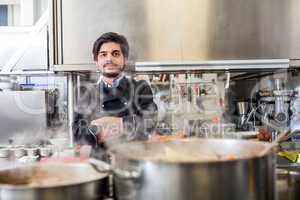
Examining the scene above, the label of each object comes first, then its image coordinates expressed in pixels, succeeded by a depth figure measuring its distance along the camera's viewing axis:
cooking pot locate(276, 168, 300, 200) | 0.64
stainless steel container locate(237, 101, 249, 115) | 1.74
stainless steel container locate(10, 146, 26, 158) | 1.67
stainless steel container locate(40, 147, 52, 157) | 1.57
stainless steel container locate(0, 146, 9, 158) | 1.70
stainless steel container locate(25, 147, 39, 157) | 1.64
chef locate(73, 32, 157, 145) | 1.40
